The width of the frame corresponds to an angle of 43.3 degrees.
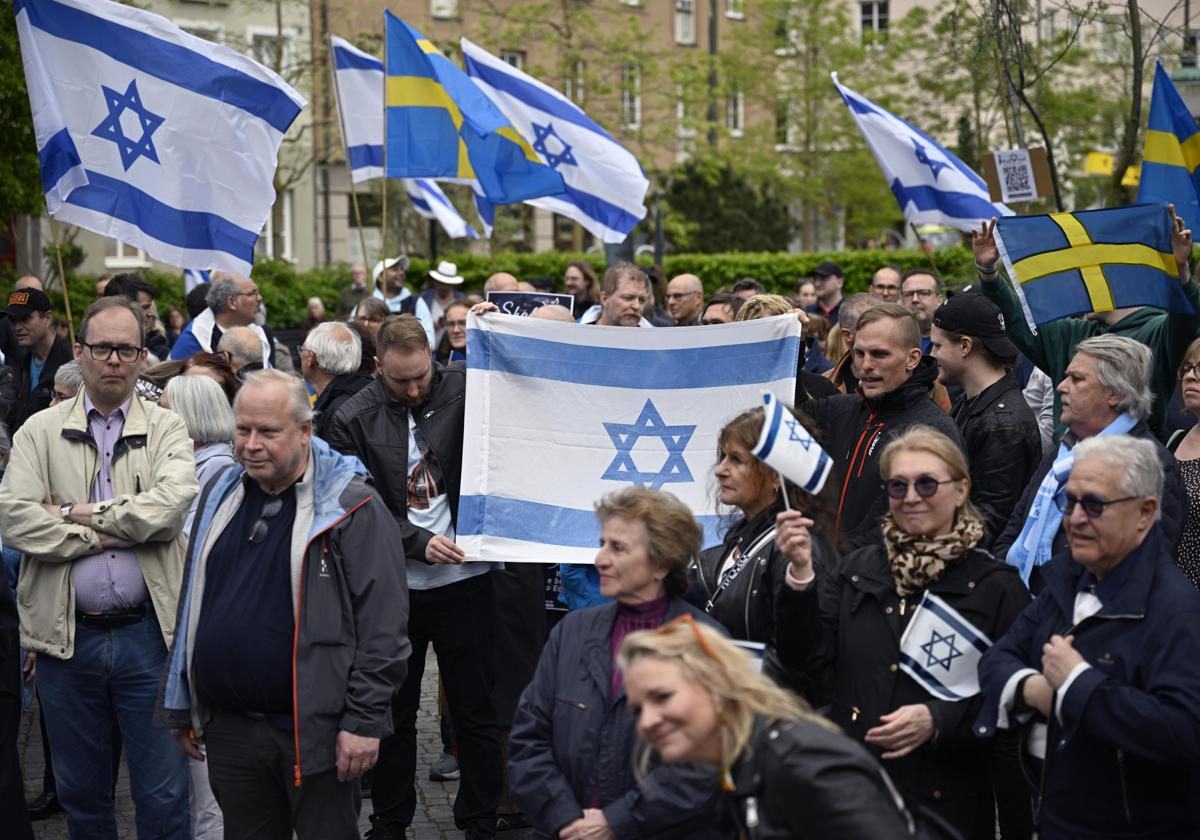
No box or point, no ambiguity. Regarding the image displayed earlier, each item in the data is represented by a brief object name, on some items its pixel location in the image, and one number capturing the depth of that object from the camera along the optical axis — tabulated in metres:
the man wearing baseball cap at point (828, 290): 14.14
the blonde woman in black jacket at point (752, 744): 3.06
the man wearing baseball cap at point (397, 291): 15.66
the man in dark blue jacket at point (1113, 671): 4.04
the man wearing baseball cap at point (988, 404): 6.43
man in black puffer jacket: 5.91
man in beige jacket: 5.77
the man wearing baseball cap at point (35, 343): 10.13
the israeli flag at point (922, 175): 11.16
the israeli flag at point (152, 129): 8.09
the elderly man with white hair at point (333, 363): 8.00
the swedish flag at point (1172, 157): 8.20
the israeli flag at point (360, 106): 13.38
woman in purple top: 4.41
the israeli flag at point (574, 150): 12.62
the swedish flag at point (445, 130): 11.68
